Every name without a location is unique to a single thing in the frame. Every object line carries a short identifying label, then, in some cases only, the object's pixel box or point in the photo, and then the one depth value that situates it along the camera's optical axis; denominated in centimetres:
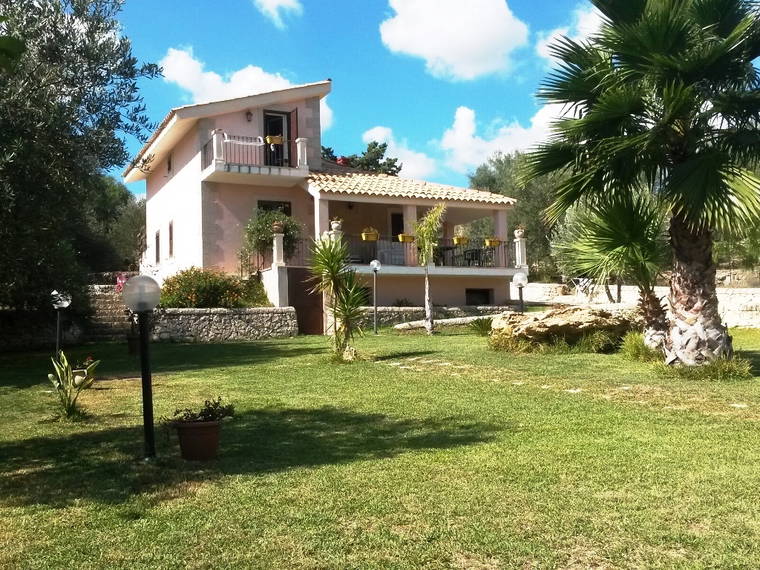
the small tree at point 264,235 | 2056
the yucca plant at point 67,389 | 749
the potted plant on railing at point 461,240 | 2230
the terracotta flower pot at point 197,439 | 541
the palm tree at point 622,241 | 1045
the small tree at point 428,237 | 1725
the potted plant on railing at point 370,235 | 2104
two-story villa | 2106
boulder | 1370
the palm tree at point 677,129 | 867
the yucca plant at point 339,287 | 1211
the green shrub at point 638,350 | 1152
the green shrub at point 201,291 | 1845
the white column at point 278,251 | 1922
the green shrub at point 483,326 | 1756
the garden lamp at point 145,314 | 546
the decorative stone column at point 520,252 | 2295
